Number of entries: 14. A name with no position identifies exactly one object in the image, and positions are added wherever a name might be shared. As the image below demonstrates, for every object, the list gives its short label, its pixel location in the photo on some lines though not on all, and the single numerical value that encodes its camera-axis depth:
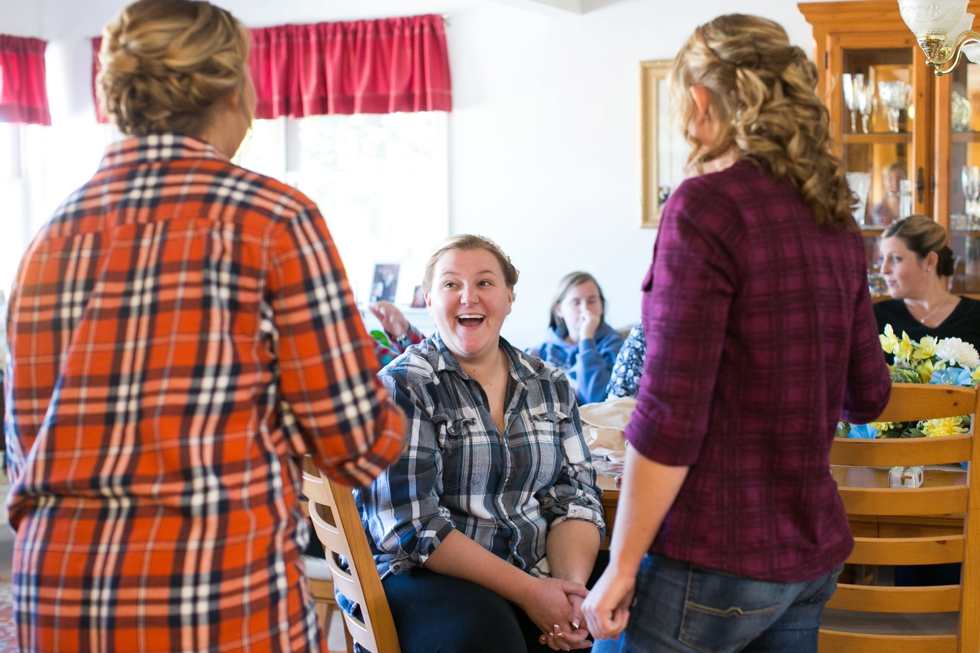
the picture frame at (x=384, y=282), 4.69
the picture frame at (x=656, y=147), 4.26
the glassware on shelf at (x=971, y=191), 3.70
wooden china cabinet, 3.67
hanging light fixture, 2.03
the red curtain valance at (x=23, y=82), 4.84
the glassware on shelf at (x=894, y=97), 3.73
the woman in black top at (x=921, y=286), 3.15
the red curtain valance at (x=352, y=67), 4.49
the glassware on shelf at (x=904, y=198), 3.76
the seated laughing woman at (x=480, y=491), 1.64
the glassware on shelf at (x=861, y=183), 3.82
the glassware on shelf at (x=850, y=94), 3.76
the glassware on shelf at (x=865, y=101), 3.77
